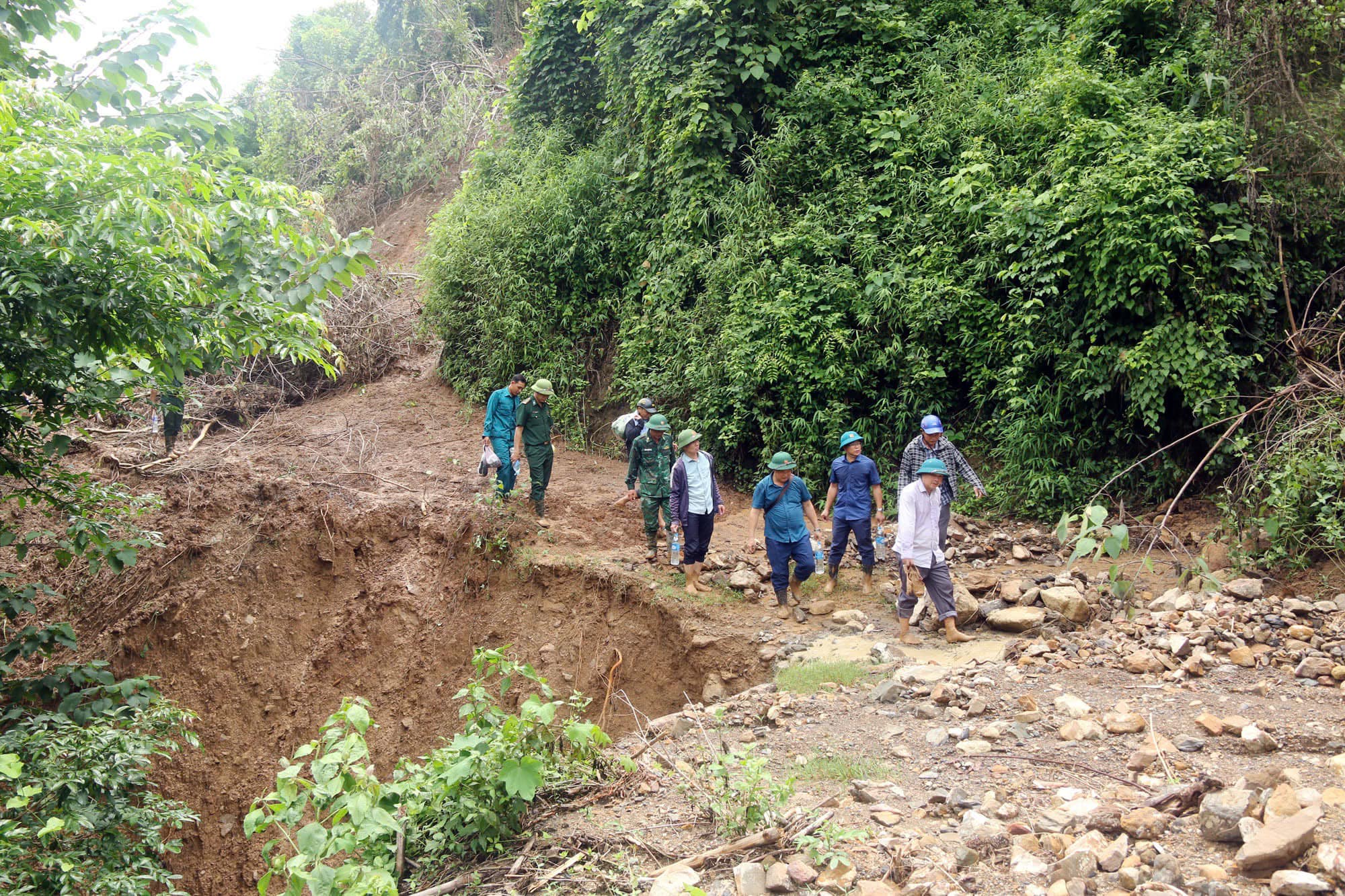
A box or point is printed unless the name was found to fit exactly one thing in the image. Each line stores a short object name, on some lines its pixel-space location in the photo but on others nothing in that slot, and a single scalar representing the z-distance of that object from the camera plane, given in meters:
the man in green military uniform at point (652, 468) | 9.32
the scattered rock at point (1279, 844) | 3.31
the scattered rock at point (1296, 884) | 3.17
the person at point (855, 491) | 8.55
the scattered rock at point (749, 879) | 3.80
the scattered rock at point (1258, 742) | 4.55
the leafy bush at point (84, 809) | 4.82
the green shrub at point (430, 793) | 3.86
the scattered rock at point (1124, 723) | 5.02
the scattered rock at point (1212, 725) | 4.82
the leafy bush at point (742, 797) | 4.20
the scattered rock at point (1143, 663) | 5.96
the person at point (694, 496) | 8.71
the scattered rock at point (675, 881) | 3.77
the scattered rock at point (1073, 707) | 5.38
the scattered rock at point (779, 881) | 3.79
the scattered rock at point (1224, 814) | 3.60
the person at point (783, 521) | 8.44
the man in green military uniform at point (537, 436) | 9.73
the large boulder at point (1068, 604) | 7.00
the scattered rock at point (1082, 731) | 5.06
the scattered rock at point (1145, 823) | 3.74
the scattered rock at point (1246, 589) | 6.54
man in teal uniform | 9.79
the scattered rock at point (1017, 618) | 7.12
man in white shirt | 7.10
